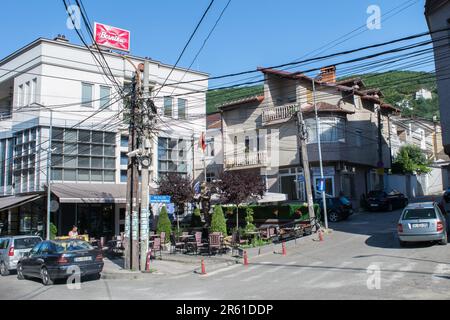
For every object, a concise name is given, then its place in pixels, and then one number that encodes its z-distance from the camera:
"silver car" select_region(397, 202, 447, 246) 17.17
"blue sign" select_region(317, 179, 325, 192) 24.98
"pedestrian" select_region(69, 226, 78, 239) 24.17
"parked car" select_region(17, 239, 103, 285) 14.82
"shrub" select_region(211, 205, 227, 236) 23.80
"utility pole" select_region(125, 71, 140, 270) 17.44
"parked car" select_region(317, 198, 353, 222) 30.36
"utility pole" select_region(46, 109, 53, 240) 26.23
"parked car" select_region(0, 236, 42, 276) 18.39
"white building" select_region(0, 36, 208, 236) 29.89
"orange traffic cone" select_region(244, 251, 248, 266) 17.94
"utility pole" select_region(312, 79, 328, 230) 25.42
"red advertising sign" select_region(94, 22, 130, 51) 29.91
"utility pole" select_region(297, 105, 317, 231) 25.38
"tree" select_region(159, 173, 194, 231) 28.45
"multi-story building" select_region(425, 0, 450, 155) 21.62
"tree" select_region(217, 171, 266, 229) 26.58
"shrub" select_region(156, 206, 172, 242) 27.39
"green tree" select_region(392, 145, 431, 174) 47.03
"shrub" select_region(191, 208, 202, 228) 33.59
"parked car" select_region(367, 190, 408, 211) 34.25
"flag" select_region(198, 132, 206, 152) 35.40
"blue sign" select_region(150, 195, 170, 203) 18.96
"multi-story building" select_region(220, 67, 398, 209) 34.50
